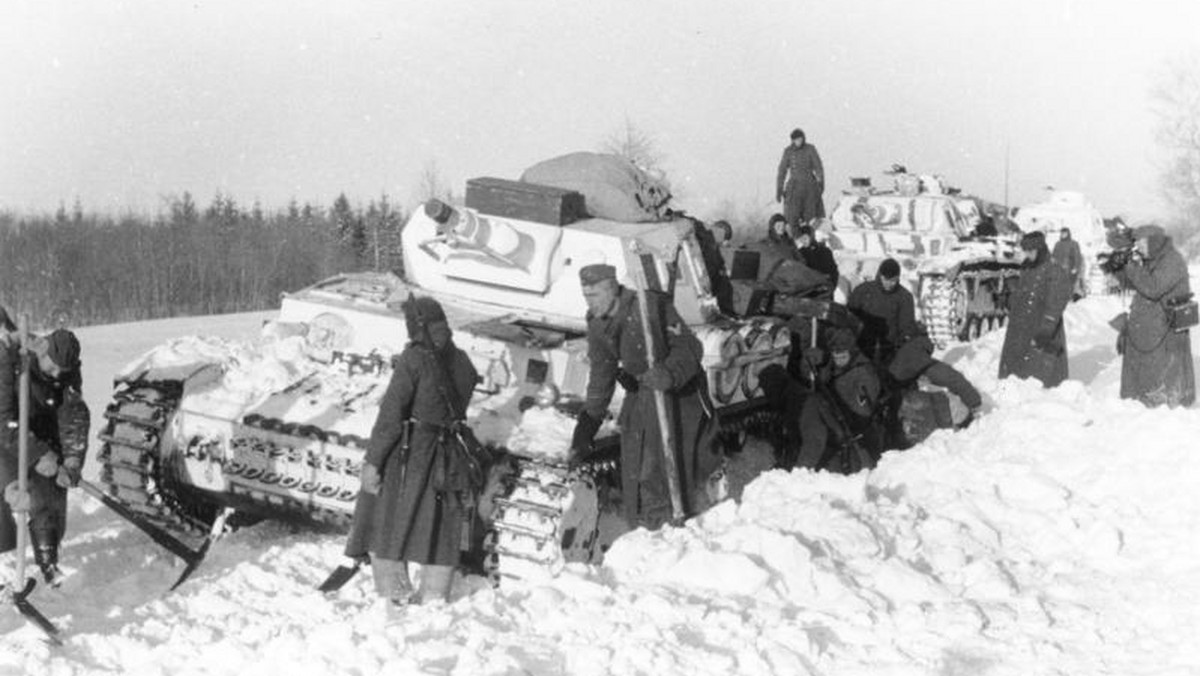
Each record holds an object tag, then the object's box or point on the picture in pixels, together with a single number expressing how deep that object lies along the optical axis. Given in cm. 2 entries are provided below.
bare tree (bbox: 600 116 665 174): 3441
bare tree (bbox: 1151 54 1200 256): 6638
